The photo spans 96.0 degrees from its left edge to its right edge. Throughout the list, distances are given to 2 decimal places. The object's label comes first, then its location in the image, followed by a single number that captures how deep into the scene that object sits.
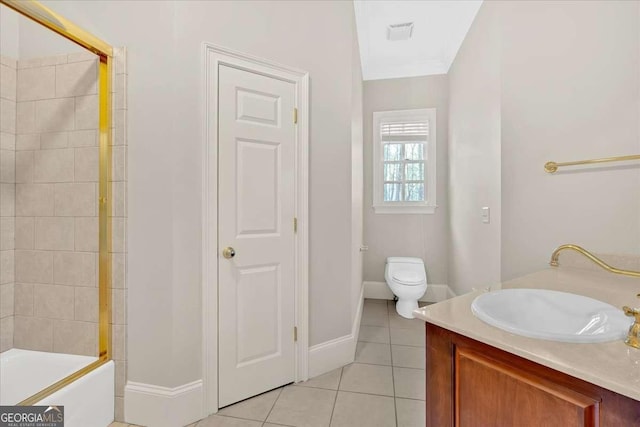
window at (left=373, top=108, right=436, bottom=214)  3.41
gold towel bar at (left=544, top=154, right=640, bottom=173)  1.33
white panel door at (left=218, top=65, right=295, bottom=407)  1.63
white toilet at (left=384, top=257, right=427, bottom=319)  2.76
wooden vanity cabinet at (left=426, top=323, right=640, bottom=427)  0.58
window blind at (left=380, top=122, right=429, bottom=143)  3.43
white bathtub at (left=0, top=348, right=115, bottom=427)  1.34
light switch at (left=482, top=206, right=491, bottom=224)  2.17
